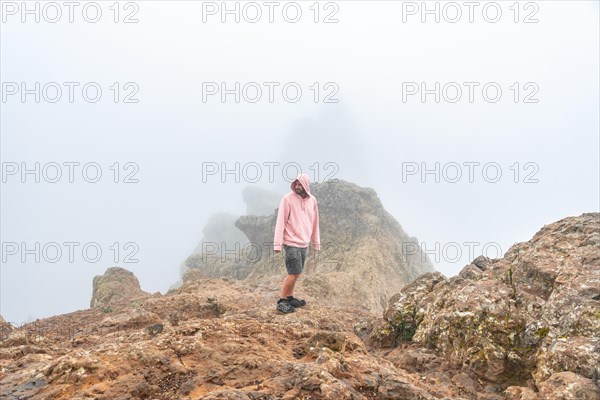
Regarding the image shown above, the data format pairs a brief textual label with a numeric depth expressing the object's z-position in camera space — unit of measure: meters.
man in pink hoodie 10.97
